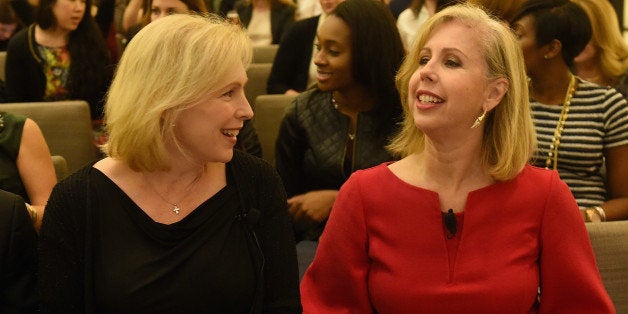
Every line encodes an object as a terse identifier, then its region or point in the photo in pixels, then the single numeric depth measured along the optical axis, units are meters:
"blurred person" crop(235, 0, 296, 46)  5.91
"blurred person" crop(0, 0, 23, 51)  5.74
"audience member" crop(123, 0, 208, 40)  4.11
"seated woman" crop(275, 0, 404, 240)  3.11
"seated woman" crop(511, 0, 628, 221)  2.94
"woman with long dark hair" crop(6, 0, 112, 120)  4.27
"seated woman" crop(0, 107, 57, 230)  2.72
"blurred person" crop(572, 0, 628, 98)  3.92
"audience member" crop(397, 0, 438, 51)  4.90
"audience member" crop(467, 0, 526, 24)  3.24
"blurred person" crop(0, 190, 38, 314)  2.04
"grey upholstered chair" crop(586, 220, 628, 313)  2.28
